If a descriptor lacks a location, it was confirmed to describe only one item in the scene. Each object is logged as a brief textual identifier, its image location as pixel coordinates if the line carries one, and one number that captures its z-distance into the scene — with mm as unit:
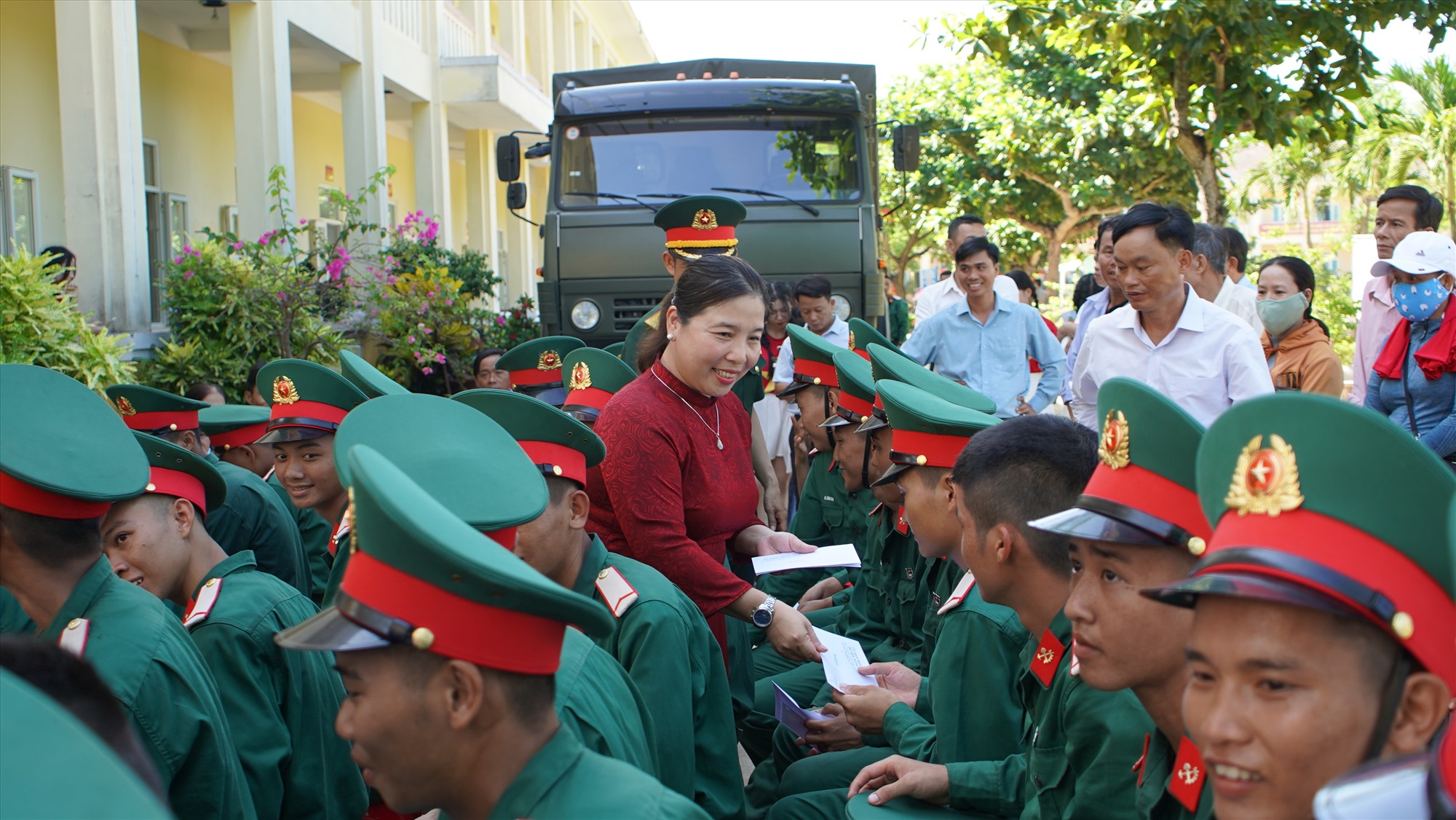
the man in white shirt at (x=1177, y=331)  4297
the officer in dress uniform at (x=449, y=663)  1539
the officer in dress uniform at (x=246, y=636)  2633
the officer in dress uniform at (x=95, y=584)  2266
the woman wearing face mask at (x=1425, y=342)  5133
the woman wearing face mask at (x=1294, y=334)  5984
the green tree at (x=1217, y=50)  7633
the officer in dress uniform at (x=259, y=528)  3854
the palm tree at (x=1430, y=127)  22453
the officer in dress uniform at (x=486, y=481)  2107
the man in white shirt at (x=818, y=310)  7379
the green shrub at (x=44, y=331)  4660
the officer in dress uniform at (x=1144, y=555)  1935
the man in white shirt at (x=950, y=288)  8055
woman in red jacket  3246
